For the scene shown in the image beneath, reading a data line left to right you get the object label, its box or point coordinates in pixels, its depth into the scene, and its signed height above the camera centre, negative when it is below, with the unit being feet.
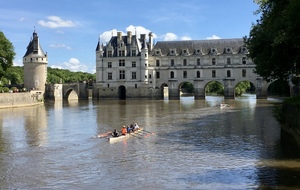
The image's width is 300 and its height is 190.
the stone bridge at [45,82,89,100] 271.08 +2.08
